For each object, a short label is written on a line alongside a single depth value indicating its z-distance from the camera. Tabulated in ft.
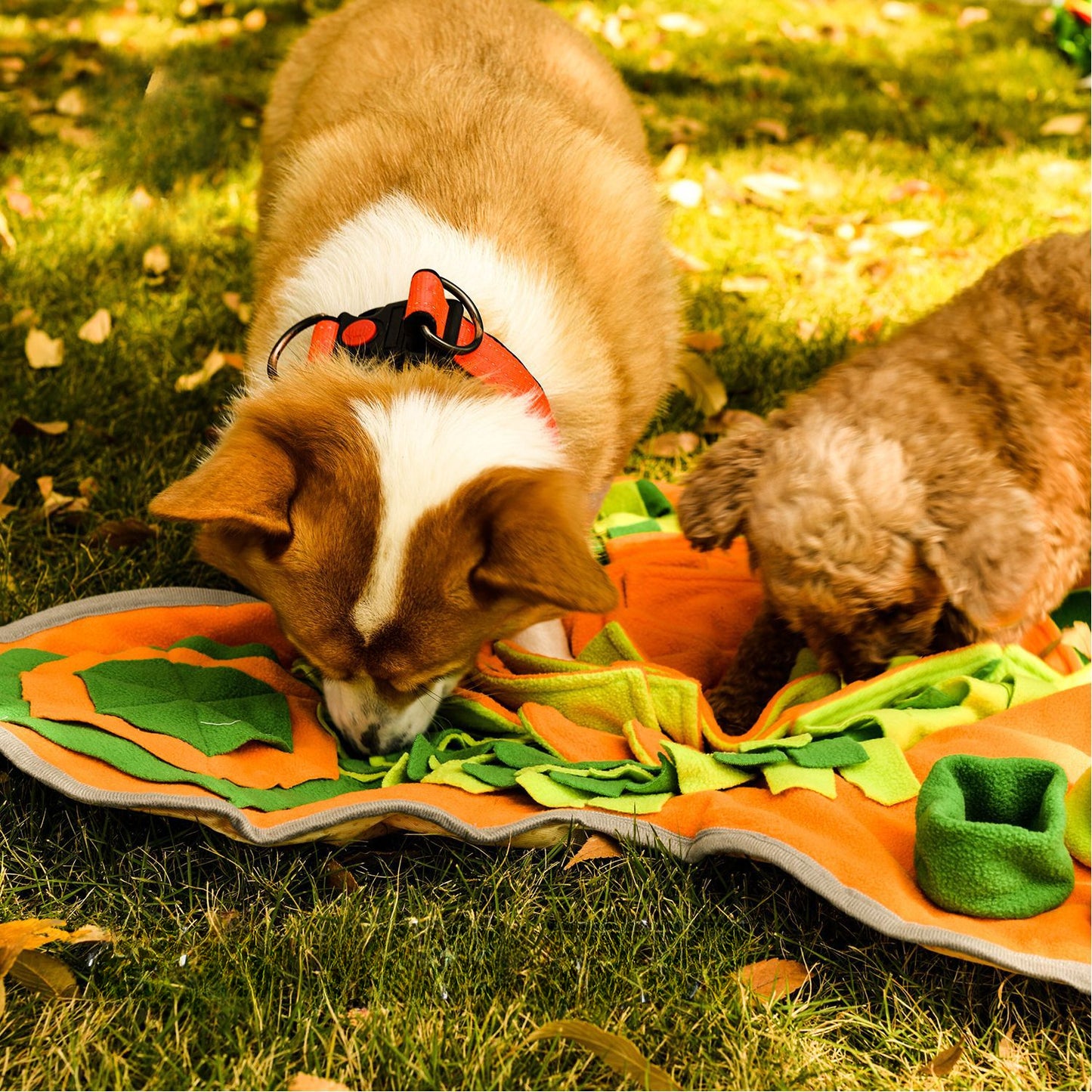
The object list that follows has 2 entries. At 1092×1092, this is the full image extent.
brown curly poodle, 8.38
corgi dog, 6.89
